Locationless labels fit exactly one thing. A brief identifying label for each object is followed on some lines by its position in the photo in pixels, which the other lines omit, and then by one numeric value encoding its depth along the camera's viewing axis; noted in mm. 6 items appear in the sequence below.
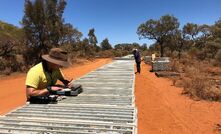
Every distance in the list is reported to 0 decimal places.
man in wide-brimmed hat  2453
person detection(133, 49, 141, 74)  9846
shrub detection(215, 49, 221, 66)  13424
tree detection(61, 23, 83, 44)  14712
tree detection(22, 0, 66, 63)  12718
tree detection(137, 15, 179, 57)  23665
